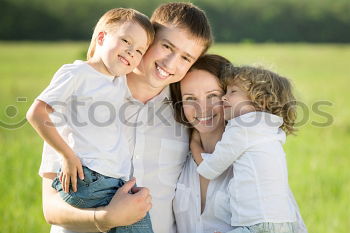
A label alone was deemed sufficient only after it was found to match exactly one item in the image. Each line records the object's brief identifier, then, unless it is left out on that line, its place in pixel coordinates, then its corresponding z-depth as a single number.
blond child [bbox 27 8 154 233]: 2.29
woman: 2.73
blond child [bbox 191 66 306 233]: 2.53
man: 2.82
